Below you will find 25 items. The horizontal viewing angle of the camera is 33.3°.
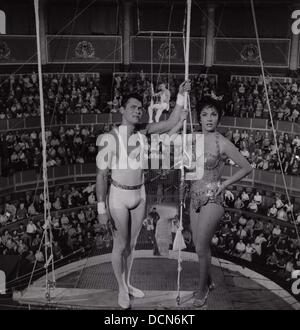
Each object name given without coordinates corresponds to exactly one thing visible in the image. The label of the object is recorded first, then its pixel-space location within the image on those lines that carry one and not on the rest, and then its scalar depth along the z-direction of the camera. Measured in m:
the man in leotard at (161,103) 10.75
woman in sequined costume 3.85
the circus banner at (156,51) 14.70
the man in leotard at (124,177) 3.84
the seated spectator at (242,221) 9.80
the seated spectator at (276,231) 9.48
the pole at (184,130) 3.69
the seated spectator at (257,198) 10.86
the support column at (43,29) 14.26
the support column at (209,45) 15.05
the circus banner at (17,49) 13.41
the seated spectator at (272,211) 10.45
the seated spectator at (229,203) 10.70
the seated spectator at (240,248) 8.97
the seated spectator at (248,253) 8.94
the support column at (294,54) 14.34
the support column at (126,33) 14.80
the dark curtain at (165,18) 15.20
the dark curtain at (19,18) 14.12
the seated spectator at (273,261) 8.60
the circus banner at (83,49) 14.52
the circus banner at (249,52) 14.59
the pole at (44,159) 4.06
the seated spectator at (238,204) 10.72
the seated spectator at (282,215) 10.28
